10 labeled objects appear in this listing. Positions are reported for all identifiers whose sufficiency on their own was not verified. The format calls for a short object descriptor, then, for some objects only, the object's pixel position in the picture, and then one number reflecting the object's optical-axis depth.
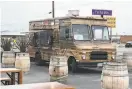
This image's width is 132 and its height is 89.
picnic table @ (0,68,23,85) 9.48
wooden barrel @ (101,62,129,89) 9.66
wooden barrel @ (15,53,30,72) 16.02
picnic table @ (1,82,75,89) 6.21
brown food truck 16.11
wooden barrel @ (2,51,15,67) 18.42
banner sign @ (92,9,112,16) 25.17
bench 10.00
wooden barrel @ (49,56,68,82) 13.35
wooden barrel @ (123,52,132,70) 16.93
